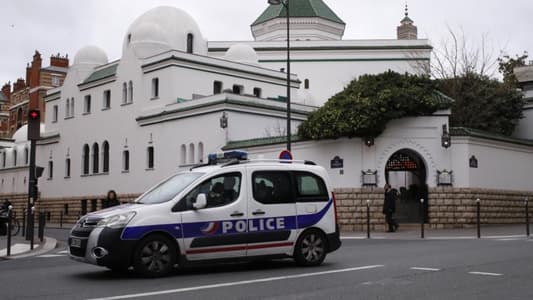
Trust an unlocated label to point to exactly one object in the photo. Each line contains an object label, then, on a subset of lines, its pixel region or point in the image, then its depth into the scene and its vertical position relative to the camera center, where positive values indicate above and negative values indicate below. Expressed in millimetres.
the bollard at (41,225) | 21156 -680
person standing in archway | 24203 -87
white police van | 10469 -288
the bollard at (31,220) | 20156 -492
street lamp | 23700 +3972
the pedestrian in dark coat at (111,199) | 18036 +139
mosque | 26000 +4228
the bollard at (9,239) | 16094 -875
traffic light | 20953 +2587
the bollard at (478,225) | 20058 -704
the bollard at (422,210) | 20844 -235
